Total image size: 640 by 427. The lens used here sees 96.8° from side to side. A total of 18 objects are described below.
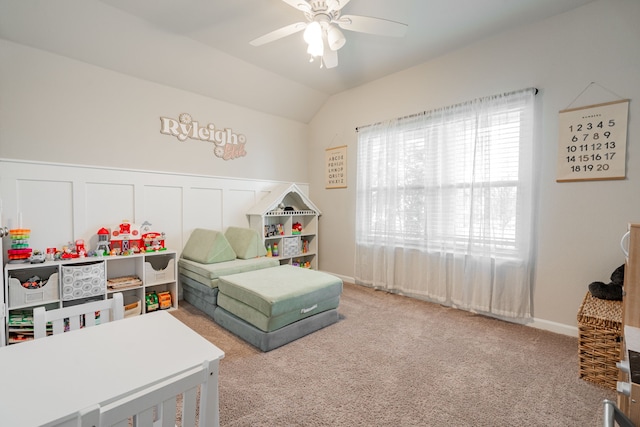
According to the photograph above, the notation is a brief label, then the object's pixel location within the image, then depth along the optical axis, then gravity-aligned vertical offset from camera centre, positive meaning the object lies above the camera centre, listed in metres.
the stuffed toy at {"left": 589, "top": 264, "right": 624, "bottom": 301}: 2.07 -0.59
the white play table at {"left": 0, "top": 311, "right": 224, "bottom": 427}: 0.77 -0.55
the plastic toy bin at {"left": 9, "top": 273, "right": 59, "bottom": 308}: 2.25 -0.75
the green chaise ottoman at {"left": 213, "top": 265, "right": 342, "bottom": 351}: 2.23 -0.86
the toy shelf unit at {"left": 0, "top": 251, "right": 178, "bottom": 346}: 2.25 -0.75
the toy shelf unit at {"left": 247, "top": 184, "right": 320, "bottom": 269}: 3.95 -0.31
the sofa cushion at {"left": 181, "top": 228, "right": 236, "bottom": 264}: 3.14 -0.51
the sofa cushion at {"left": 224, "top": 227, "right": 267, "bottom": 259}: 3.46 -0.49
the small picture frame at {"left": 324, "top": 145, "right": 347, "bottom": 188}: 4.20 +0.57
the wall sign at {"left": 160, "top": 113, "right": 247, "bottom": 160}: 3.34 +0.87
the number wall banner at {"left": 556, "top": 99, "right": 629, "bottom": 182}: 2.23 +0.54
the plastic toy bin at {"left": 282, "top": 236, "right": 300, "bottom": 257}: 4.07 -0.61
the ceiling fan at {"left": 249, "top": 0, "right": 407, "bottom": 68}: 2.01 +1.32
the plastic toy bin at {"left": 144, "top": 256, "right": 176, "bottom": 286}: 2.96 -0.74
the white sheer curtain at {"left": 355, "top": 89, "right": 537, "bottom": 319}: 2.69 +0.01
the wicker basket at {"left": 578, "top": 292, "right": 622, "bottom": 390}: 1.78 -0.87
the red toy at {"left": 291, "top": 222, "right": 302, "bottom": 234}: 4.32 -0.37
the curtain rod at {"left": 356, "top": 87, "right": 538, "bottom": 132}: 2.58 +1.08
